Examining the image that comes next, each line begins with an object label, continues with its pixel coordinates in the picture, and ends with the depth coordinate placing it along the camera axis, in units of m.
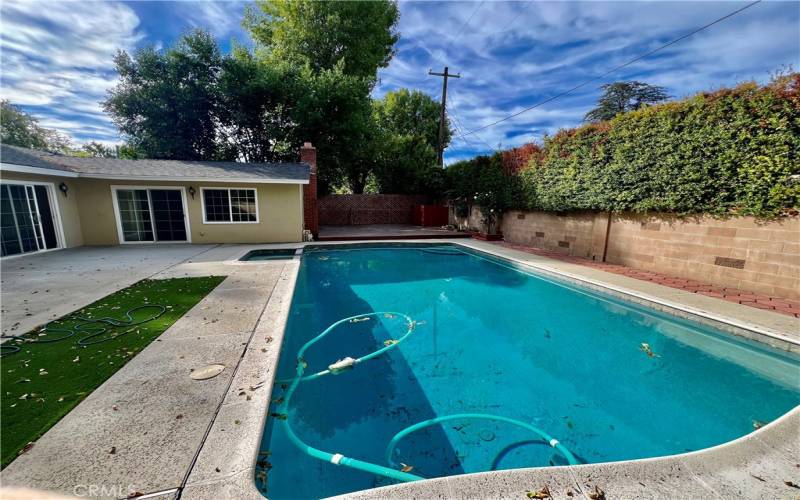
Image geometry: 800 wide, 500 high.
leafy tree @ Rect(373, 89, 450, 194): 19.25
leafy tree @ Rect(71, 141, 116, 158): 29.38
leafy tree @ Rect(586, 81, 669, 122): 30.38
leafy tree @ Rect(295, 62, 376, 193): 15.37
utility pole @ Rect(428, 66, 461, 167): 16.92
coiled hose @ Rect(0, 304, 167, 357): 3.29
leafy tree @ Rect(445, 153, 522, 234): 11.94
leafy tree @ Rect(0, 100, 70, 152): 27.33
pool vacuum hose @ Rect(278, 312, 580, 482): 2.26
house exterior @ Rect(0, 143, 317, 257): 8.48
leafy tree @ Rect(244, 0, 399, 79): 17.09
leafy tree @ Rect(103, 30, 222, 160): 14.76
